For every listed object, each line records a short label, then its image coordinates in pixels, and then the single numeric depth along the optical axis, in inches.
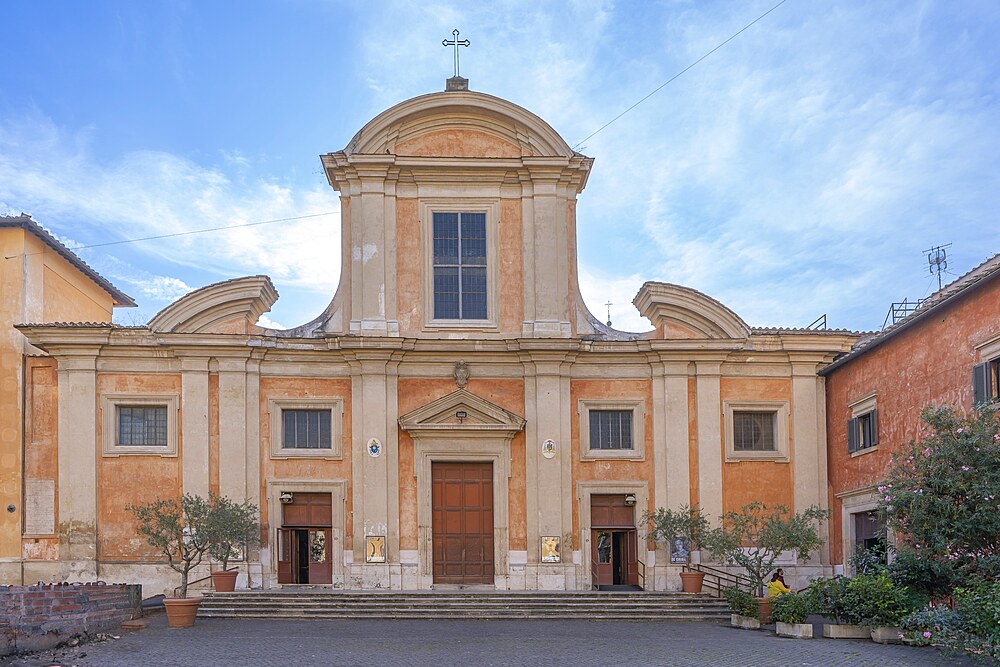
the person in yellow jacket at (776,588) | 809.5
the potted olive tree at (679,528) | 930.7
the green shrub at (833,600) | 708.7
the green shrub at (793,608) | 730.8
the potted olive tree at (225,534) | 878.4
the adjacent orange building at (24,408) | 918.4
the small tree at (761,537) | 827.4
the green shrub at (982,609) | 535.2
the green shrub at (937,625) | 551.2
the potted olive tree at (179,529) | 839.7
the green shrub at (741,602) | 797.2
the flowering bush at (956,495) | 620.7
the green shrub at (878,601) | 679.1
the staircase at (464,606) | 833.5
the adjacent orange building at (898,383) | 709.9
